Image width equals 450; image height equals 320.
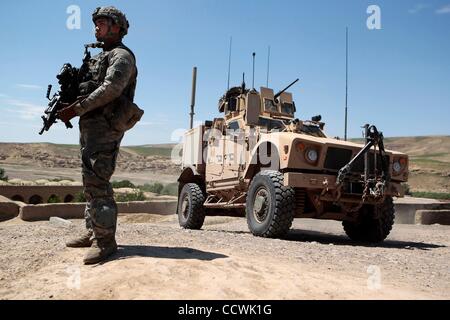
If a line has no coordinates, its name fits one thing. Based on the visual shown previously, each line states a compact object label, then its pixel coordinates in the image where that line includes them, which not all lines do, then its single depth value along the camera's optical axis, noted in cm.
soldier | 375
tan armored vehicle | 647
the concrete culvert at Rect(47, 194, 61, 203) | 1728
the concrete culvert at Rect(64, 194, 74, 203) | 1861
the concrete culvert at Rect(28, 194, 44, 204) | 1789
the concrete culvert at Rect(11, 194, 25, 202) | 1723
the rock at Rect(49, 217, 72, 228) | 736
